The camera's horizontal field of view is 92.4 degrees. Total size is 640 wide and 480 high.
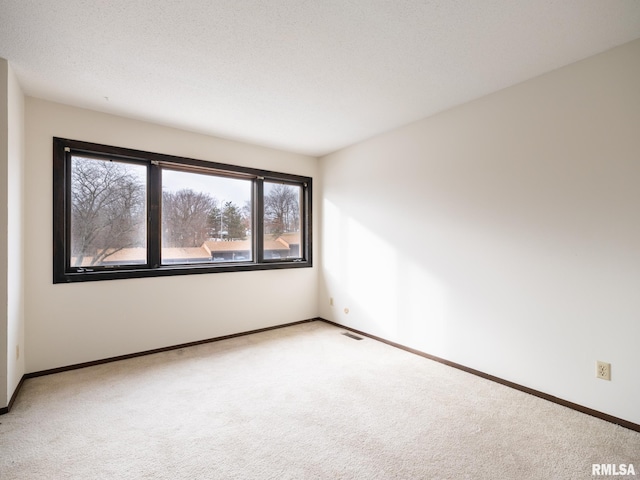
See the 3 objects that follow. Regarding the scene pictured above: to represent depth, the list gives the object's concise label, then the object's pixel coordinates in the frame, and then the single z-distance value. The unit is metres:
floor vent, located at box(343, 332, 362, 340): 3.91
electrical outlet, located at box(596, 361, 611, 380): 2.12
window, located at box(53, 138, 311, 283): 2.98
